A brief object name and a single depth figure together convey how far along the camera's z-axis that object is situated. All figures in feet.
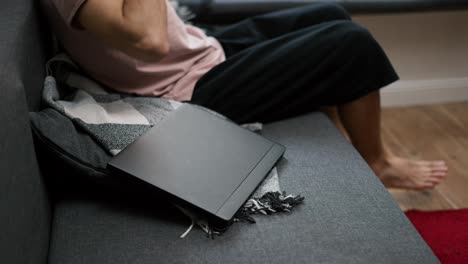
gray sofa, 2.57
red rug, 4.26
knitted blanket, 3.11
